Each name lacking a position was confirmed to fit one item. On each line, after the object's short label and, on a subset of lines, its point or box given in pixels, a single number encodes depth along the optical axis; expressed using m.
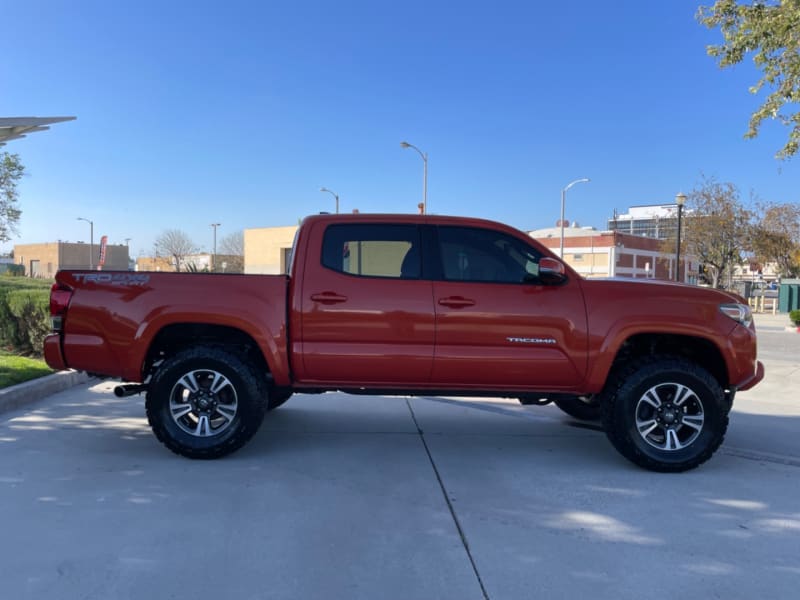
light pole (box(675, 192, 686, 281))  27.30
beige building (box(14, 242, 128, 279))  87.69
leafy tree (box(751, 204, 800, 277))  39.50
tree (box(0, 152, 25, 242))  30.43
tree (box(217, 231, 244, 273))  85.76
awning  7.85
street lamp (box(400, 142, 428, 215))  29.76
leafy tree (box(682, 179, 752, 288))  37.94
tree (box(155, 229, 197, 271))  78.62
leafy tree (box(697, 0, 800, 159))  9.29
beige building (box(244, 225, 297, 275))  63.38
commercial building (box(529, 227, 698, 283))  60.28
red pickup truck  4.98
